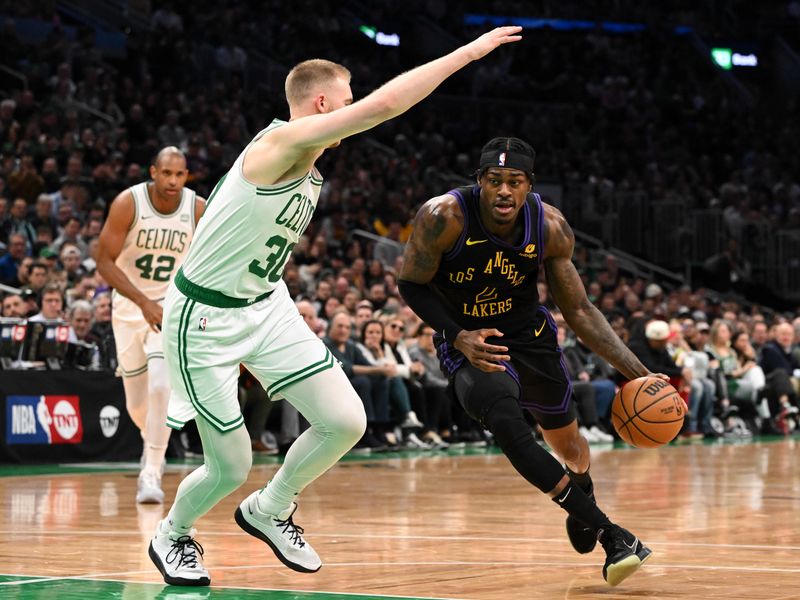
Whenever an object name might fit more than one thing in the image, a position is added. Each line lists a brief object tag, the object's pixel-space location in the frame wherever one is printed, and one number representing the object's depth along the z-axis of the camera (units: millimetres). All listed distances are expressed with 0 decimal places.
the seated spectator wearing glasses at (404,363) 15492
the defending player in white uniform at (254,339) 5641
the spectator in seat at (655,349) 17344
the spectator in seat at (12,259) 14914
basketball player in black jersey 6270
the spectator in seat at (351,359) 14641
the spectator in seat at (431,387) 15953
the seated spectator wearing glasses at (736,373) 19688
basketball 6488
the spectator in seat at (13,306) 13273
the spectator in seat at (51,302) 13047
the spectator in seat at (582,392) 17406
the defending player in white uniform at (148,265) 9508
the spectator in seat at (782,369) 19797
